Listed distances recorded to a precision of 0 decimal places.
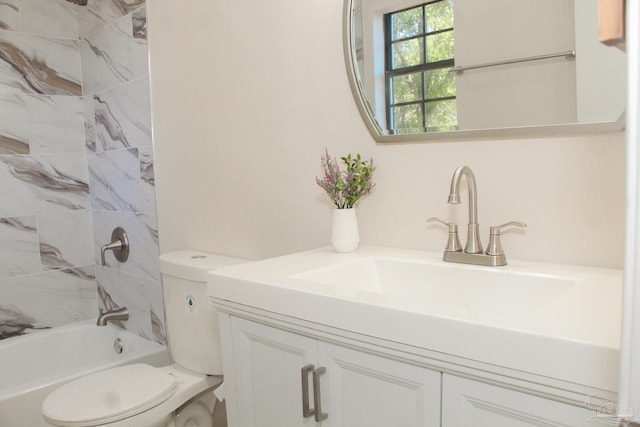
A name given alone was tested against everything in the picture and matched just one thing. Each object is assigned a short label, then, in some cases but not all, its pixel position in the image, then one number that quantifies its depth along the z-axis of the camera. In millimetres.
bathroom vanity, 665
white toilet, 1468
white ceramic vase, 1314
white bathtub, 1850
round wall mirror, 1016
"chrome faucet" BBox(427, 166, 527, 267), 1094
